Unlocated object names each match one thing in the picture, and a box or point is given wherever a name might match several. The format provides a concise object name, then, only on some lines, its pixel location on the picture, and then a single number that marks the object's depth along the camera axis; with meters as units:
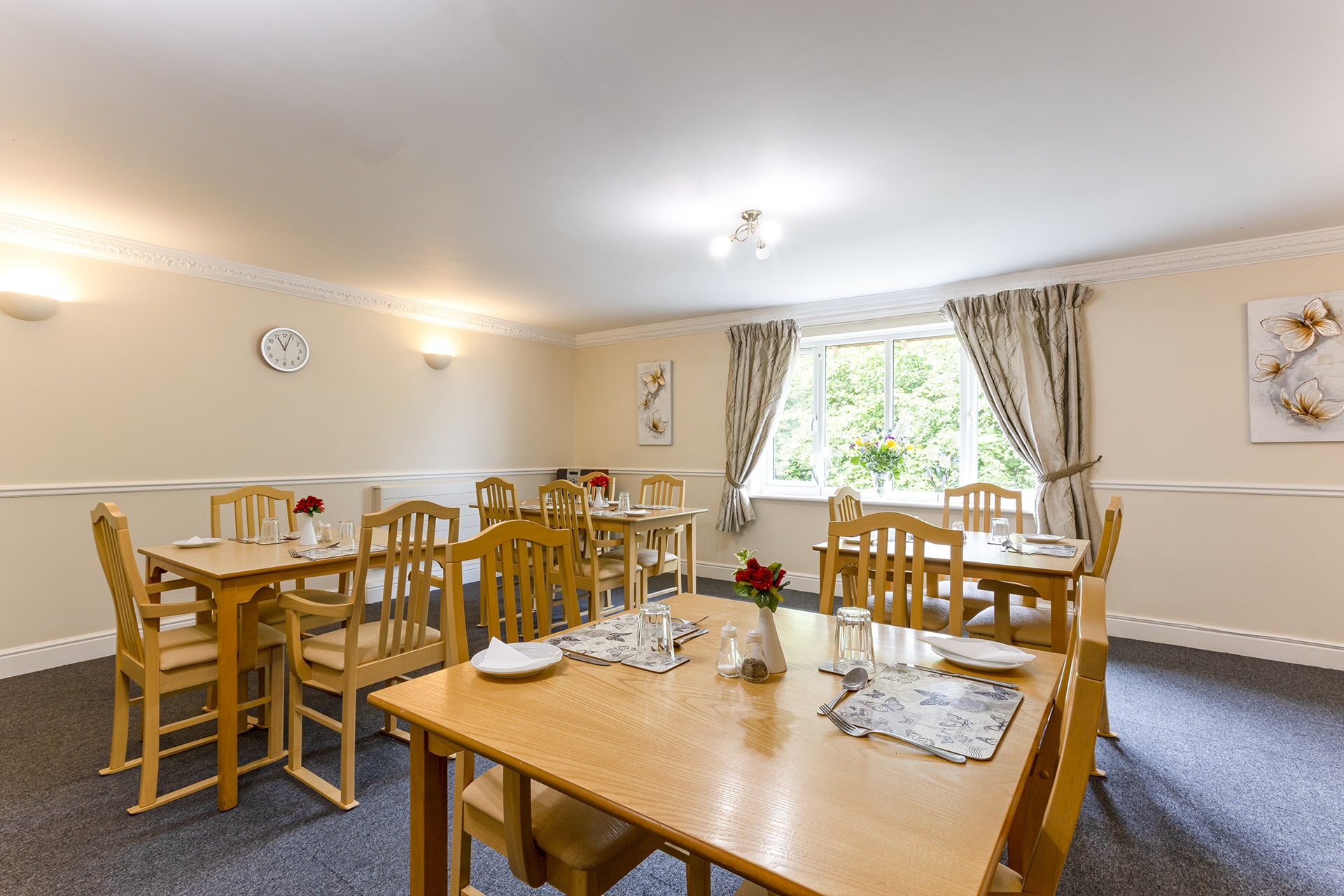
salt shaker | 1.27
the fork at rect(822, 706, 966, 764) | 0.93
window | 4.53
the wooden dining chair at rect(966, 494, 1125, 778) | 2.37
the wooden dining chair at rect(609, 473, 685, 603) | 3.82
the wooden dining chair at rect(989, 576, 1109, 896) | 0.74
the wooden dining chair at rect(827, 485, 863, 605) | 3.18
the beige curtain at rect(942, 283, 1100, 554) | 3.97
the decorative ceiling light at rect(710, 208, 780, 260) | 3.18
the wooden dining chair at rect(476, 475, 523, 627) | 3.85
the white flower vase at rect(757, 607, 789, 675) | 1.28
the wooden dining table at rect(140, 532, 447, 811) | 2.05
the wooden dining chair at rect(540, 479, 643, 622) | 3.54
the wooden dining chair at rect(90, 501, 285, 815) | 1.98
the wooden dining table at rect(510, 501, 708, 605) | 3.60
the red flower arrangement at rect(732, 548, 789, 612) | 1.27
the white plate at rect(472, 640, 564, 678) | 1.23
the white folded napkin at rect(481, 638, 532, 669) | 1.27
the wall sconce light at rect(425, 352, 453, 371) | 5.12
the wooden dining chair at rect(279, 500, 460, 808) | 2.04
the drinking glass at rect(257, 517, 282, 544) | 2.78
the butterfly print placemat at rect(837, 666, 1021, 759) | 0.99
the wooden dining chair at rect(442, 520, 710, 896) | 1.08
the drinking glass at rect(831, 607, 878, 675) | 1.29
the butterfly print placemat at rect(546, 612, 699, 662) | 1.41
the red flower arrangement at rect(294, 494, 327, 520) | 2.68
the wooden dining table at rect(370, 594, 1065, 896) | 0.71
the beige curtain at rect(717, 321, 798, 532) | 5.18
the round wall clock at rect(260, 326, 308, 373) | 4.14
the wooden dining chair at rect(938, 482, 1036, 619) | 3.47
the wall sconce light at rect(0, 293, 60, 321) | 3.13
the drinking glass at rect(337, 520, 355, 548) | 2.69
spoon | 1.19
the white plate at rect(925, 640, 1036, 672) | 1.27
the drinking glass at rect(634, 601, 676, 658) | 1.37
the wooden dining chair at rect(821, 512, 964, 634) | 1.81
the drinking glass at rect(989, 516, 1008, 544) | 2.90
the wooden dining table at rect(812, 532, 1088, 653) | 2.23
